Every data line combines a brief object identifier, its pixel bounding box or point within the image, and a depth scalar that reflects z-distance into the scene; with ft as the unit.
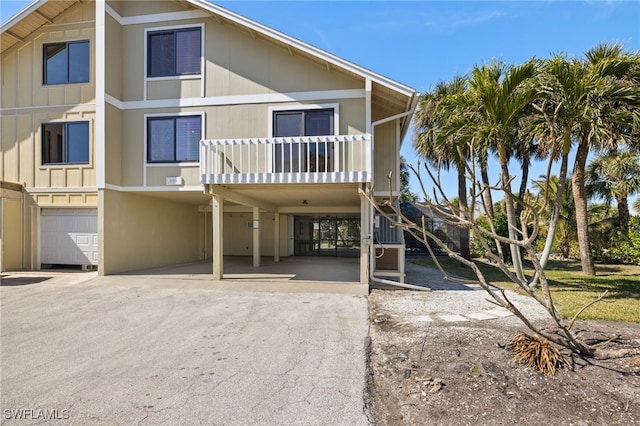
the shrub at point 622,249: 44.62
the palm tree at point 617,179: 47.60
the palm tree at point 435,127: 45.32
